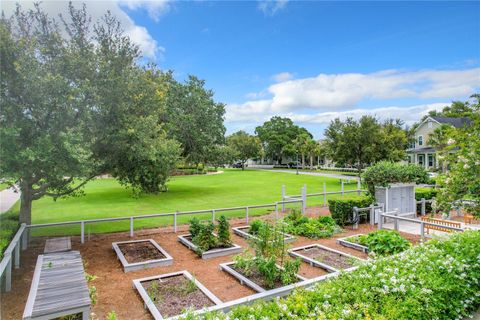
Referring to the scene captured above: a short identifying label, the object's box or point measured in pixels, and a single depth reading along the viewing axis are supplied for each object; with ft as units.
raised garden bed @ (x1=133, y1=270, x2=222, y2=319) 15.31
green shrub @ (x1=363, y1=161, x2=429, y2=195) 38.11
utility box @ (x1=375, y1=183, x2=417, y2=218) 37.86
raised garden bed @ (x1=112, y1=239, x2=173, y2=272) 21.92
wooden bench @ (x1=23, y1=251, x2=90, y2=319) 10.73
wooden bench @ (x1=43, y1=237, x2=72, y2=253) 21.83
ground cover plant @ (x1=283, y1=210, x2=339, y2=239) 30.96
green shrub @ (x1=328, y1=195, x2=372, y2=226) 35.47
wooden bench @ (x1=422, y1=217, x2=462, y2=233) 26.36
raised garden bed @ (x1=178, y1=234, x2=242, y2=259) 24.44
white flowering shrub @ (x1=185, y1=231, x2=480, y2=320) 10.09
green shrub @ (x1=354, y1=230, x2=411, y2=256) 24.38
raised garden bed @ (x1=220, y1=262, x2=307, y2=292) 17.80
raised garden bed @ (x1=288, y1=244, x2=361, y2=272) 21.82
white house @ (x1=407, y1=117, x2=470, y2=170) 112.27
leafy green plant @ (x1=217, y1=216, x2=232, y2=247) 26.68
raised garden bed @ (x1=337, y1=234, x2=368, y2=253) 25.98
